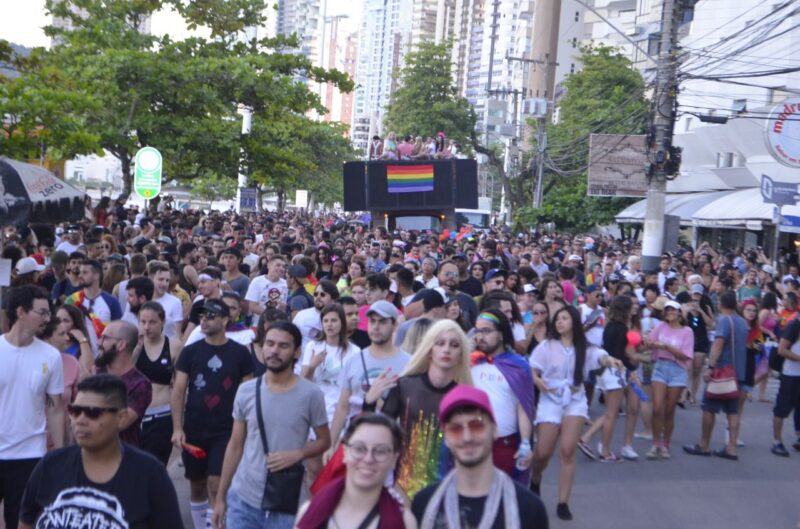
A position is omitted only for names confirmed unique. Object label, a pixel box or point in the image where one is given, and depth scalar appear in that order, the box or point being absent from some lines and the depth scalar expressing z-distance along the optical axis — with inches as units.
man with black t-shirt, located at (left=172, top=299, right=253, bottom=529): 281.6
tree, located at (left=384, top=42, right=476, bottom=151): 2527.1
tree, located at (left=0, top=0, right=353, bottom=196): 839.7
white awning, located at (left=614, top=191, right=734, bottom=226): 1576.0
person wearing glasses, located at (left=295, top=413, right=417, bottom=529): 155.6
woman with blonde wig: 224.8
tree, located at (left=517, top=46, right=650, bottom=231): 1830.7
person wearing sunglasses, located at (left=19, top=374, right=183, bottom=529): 168.7
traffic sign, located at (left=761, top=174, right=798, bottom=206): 805.2
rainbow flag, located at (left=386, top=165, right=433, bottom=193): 1251.8
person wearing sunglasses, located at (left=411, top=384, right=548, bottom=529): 158.1
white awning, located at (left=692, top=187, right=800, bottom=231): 1262.3
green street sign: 721.0
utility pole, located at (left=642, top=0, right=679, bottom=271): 878.4
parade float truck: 1251.8
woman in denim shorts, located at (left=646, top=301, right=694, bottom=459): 458.9
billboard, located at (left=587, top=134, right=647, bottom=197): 1456.7
